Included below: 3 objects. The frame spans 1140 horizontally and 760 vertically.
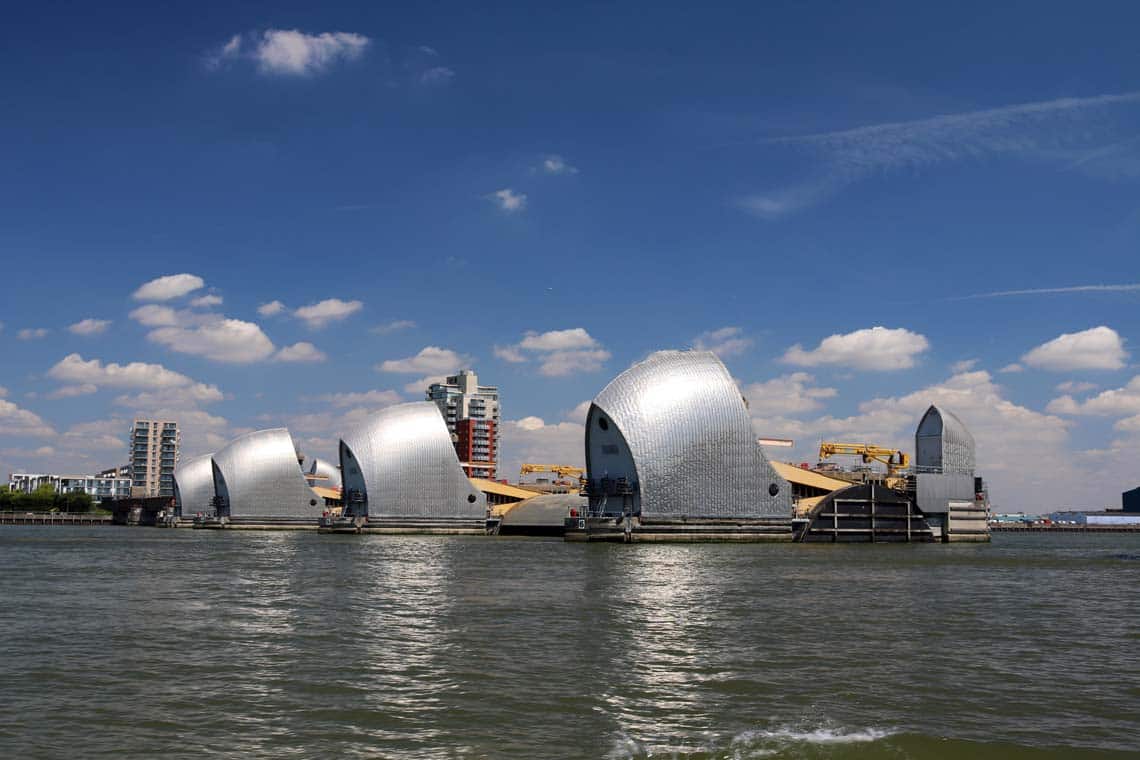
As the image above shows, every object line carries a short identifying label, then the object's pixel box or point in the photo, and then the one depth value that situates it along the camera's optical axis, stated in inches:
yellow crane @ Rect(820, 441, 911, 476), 4170.8
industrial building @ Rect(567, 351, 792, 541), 3093.0
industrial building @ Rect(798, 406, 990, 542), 3260.3
